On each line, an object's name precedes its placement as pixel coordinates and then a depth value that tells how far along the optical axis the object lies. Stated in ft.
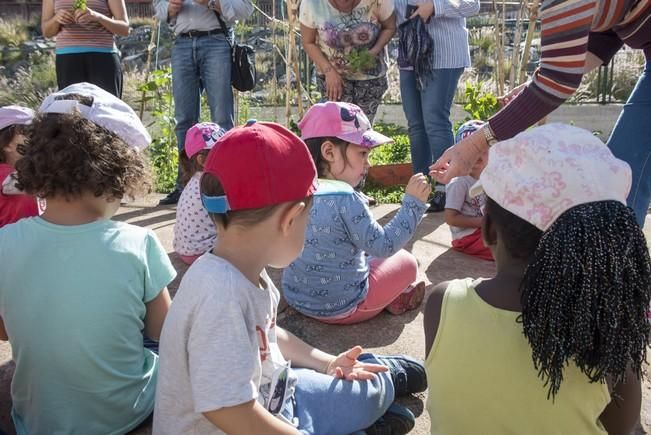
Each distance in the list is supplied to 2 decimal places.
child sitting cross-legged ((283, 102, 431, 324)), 8.77
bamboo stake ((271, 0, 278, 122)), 23.26
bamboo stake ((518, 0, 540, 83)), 18.01
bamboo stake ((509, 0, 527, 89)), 20.43
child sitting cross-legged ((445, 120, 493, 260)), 12.37
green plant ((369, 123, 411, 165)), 23.65
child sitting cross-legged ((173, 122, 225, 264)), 11.02
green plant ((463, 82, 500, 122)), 18.58
